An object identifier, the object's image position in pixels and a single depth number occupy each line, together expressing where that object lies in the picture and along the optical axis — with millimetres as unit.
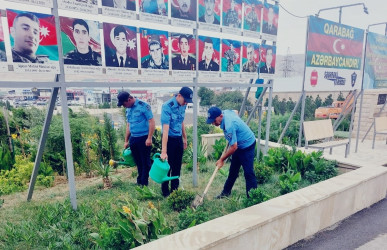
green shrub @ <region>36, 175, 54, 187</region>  4355
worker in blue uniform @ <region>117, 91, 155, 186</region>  3862
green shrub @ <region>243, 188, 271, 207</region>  3070
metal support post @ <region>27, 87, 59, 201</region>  3029
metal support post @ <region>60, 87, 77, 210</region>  2971
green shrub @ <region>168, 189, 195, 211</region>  3281
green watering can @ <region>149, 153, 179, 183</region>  3469
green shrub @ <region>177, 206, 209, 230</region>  2619
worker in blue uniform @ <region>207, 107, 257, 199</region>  3336
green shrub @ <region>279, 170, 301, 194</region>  3535
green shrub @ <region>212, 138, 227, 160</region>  5641
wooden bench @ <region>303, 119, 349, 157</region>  5758
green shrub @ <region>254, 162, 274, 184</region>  4340
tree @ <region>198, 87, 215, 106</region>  20875
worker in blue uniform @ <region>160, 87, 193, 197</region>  3584
